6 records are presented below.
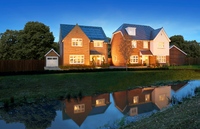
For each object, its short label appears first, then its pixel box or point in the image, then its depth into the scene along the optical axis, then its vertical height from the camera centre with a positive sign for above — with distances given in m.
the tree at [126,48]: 22.27 +2.48
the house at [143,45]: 26.76 +3.57
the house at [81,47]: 22.81 +2.97
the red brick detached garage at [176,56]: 29.10 +1.46
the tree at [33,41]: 28.16 +4.78
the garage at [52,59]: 23.46 +0.90
